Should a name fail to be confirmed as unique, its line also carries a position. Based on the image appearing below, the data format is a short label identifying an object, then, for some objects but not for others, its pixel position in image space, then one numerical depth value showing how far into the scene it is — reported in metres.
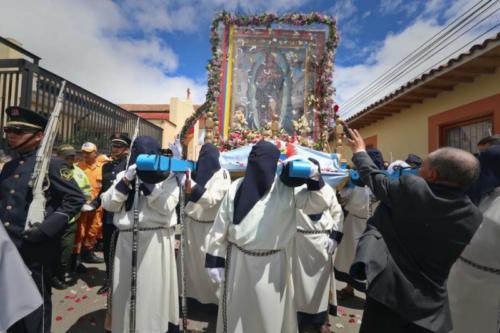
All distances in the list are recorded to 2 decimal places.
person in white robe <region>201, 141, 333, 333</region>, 2.23
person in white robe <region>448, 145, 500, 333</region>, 2.13
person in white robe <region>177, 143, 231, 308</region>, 3.28
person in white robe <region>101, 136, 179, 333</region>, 2.55
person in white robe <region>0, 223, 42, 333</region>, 1.32
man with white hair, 1.66
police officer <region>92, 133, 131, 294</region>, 3.88
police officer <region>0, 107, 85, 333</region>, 2.28
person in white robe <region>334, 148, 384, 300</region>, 3.94
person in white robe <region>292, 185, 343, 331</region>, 3.22
